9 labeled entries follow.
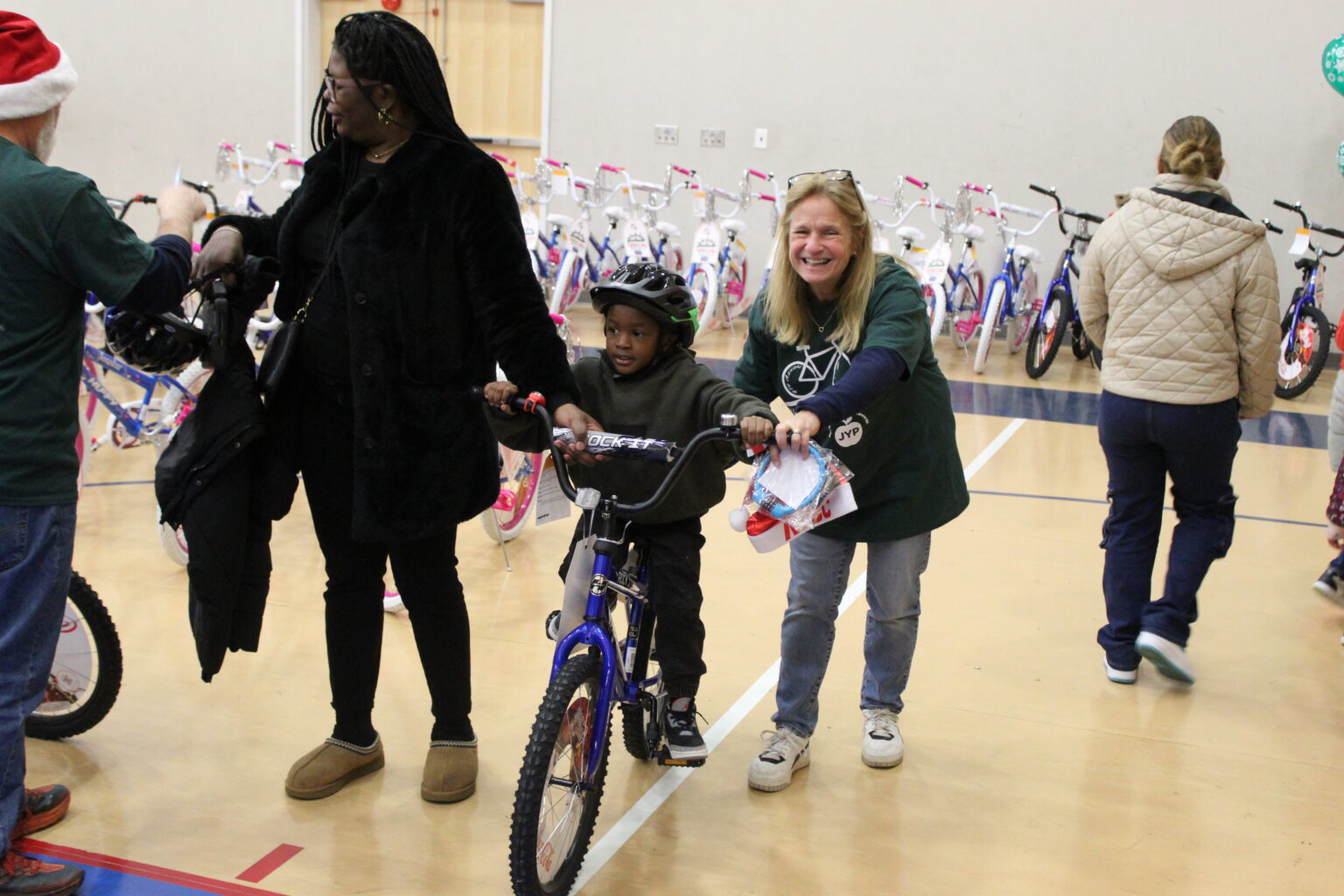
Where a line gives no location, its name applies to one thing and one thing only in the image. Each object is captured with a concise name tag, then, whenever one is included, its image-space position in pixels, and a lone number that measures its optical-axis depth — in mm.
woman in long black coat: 2430
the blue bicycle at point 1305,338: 8539
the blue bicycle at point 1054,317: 8836
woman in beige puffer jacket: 3441
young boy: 2506
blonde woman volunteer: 2639
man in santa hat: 2051
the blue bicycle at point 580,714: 2217
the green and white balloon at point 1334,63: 9234
